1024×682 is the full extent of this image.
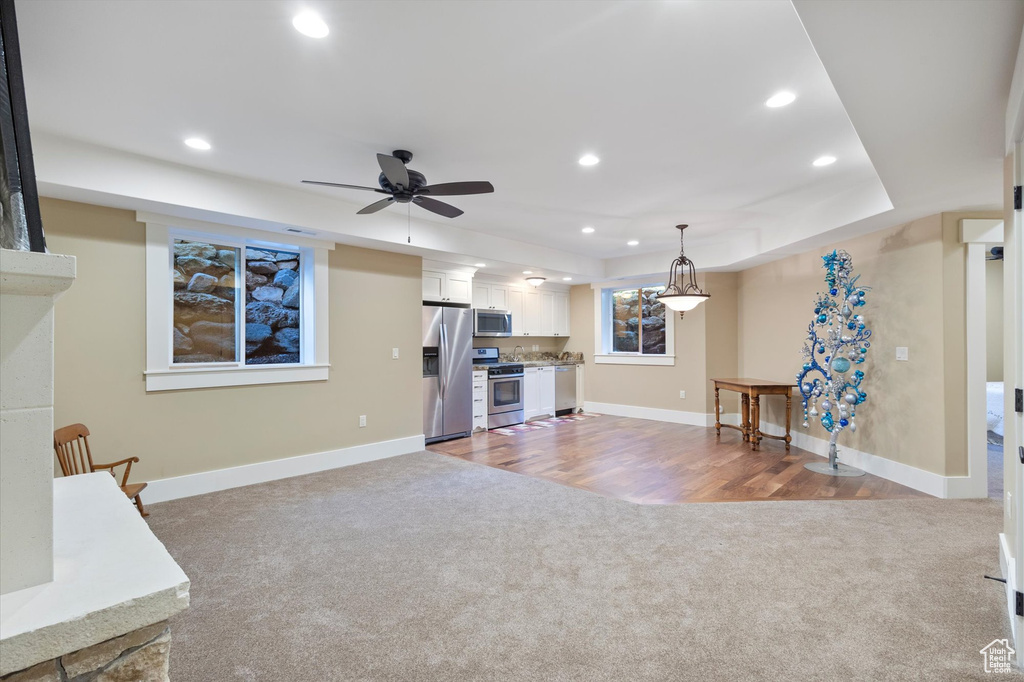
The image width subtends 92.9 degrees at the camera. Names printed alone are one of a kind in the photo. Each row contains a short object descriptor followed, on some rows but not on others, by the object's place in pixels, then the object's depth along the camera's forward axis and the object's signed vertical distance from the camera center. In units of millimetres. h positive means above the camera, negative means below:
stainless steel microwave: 6914 +311
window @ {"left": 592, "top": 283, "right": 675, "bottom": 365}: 7602 +284
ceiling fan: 2955 +1044
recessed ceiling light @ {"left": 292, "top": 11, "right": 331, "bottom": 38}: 2000 +1348
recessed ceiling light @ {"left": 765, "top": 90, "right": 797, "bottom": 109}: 2594 +1322
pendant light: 5785 +762
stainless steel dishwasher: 8023 -758
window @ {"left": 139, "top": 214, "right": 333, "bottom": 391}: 3869 +340
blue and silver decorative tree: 4391 -79
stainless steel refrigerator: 5914 -361
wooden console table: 5449 -609
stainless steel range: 6918 -686
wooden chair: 2943 -689
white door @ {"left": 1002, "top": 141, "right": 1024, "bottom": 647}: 1959 -44
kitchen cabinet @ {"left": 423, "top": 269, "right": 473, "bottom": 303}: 6082 +745
